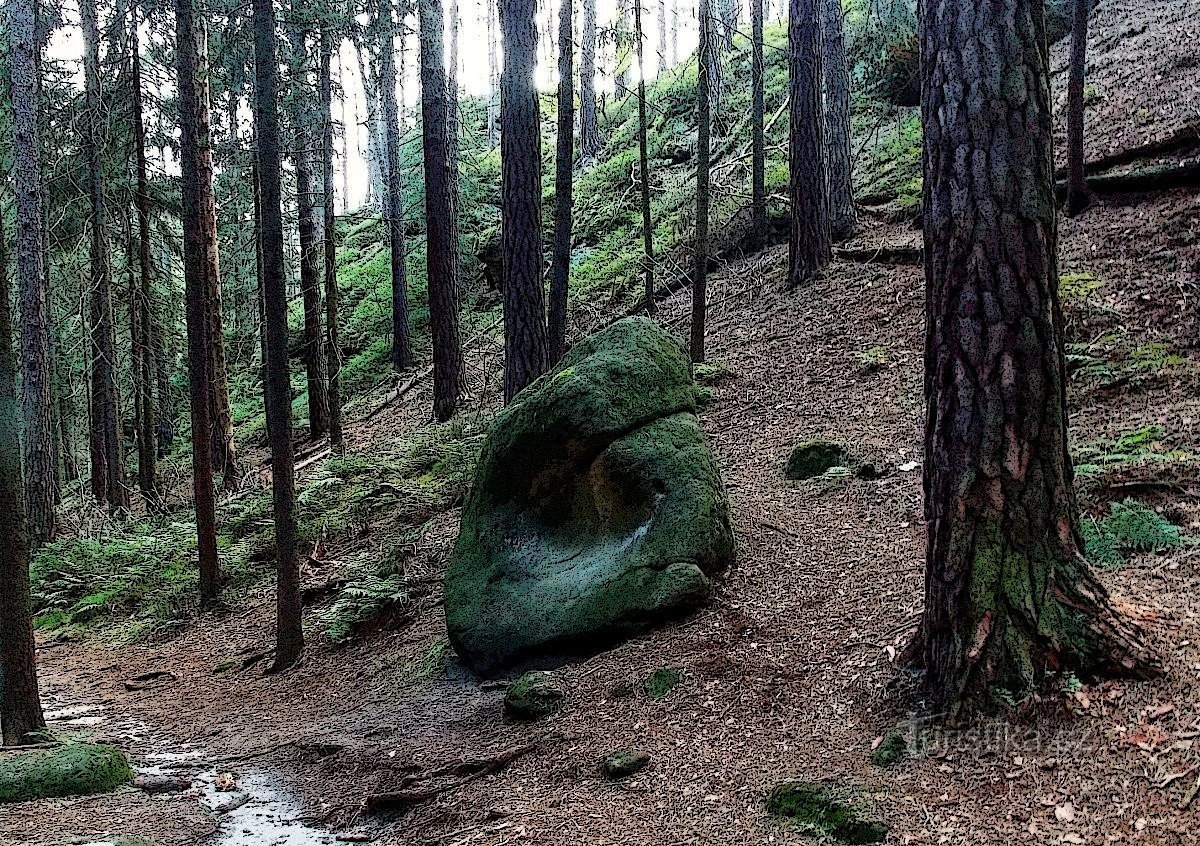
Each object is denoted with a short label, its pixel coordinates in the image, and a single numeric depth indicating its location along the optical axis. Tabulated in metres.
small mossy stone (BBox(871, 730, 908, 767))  4.39
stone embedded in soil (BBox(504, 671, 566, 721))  6.26
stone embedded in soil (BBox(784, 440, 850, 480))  8.72
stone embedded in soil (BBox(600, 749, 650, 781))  5.12
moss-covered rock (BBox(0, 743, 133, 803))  5.53
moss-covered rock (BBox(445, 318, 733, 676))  6.92
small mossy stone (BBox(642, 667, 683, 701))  5.91
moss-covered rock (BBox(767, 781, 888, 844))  3.93
